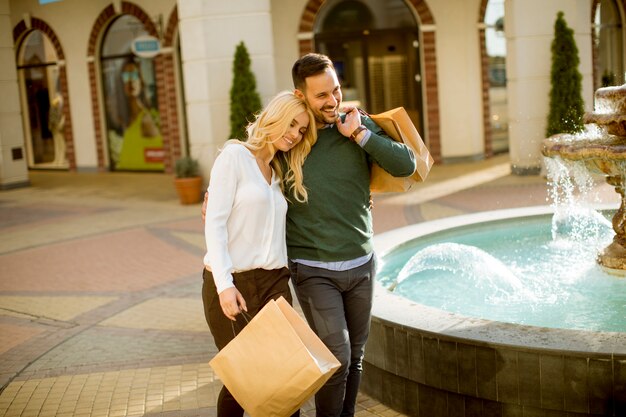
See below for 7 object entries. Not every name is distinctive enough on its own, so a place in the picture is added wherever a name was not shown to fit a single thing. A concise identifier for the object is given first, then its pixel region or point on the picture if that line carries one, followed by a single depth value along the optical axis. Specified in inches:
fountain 154.5
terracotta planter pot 546.6
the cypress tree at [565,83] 546.6
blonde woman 142.1
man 143.7
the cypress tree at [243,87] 535.8
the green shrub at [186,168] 549.0
